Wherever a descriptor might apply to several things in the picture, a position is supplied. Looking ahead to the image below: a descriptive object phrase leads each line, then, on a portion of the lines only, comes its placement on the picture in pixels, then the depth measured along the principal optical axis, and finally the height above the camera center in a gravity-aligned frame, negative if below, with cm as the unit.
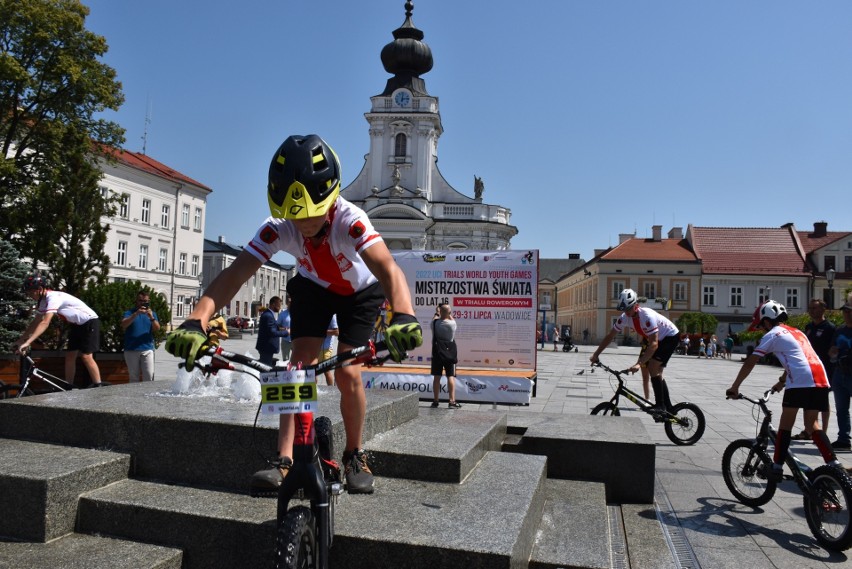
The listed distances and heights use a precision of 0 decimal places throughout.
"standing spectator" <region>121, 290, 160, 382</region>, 1009 -11
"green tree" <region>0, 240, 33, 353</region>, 1165 +48
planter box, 1011 -63
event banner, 1407 +76
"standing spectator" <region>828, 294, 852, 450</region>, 877 -37
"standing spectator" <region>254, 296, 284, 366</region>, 1309 +0
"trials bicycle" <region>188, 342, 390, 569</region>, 263 -51
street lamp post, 3086 +325
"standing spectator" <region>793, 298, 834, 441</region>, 917 +14
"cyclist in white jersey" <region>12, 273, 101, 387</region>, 770 +1
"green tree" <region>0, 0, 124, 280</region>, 2633 +935
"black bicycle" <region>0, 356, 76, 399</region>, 777 -71
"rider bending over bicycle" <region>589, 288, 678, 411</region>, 927 +9
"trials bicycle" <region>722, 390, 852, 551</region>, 484 -110
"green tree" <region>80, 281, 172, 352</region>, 1268 +41
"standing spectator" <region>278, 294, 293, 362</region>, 1338 +13
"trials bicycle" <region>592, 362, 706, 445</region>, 905 -104
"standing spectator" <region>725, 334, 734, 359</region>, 4341 -14
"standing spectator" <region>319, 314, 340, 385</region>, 1155 -32
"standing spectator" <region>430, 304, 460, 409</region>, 1158 -25
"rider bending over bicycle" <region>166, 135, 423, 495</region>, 292 +27
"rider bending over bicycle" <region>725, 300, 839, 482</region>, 559 -29
